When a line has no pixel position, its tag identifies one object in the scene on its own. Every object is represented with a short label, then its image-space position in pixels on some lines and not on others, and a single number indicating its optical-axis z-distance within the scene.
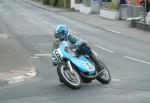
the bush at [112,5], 46.89
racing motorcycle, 12.81
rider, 13.34
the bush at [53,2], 77.88
